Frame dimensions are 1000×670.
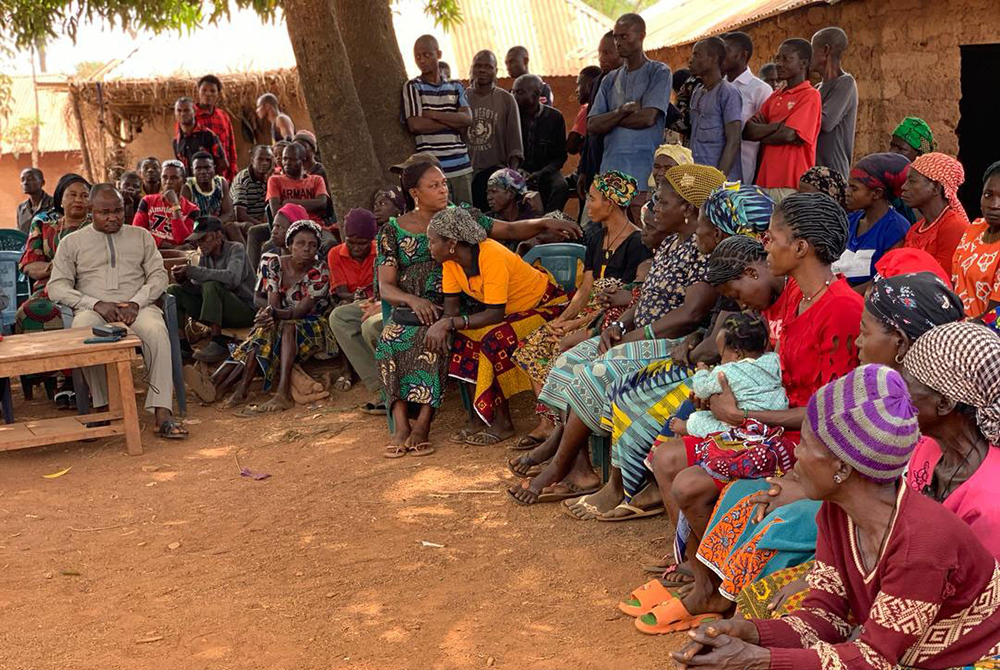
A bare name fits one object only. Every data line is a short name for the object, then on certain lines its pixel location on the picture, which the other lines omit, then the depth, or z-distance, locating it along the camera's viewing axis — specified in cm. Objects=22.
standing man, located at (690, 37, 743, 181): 688
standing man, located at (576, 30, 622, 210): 787
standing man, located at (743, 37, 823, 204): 667
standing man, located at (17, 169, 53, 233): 1090
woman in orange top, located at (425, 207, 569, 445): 602
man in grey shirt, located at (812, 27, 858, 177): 701
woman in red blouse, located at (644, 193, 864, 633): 364
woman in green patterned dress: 637
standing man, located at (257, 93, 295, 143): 1264
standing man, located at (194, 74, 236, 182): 1180
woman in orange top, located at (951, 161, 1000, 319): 423
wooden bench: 639
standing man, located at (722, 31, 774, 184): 709
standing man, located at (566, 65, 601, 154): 916
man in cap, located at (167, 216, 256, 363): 848
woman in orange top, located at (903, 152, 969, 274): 489
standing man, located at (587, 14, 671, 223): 724
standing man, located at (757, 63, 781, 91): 870
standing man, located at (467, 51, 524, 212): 882
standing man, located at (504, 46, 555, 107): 1051
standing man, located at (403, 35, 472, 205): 833
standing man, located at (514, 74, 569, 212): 916
